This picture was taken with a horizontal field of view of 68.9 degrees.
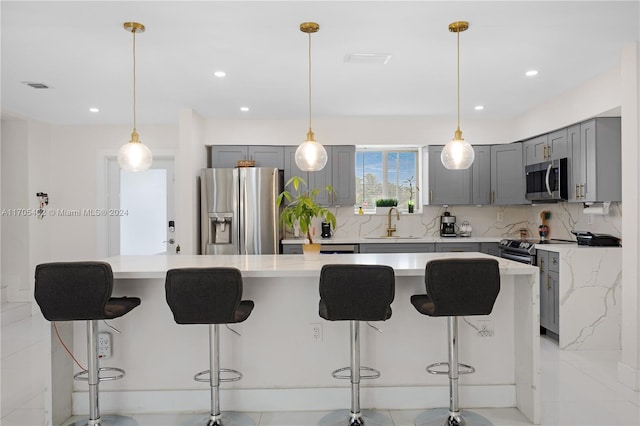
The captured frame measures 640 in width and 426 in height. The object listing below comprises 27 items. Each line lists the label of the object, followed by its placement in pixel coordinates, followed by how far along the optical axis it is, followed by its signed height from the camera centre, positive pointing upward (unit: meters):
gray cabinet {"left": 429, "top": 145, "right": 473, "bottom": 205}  6.00 +0.31
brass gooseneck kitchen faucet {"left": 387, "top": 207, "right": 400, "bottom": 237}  6.20 -0.26
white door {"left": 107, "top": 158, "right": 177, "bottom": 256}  6.28 +0.02
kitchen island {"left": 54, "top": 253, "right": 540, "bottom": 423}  3.03 -0.95
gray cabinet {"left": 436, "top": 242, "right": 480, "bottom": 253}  5.71 -0.47
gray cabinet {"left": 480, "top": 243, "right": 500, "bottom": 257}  5.71 -0.50
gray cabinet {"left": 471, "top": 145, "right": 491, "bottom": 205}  5.99 +0.40
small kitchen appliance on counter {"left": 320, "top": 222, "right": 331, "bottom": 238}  6.18 -0.29
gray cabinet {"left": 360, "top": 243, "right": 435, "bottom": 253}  5.73 -0.49
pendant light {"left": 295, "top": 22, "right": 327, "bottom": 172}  3.36 +0.39
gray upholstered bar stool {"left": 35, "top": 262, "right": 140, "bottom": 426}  2.46 -0.42
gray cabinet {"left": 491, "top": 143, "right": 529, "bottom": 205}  5.80 +0.42
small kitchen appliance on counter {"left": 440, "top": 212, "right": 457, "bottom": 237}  6.17 -0.23
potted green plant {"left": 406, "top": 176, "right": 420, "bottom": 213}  6.45 +0.27
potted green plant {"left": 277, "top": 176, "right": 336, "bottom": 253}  3.17 -0.03
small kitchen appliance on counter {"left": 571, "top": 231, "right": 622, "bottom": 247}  4.34 -0.31
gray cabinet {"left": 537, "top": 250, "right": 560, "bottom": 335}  4.40 -0.81
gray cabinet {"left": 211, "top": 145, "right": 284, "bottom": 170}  5.94 +0.69
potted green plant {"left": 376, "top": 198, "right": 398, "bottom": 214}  6.32 +0.04
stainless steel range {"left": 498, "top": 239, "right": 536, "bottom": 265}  4.82 -0.47
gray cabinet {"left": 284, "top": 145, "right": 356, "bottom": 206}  5.99 +0.45
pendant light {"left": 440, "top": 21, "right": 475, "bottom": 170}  3.33 +0.39
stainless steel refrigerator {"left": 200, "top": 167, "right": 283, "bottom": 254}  5.52 -0.02
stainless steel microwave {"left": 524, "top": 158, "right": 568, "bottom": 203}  4.74 +0.29
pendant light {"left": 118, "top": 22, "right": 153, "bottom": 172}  3.25 +0.38
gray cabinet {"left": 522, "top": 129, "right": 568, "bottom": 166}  4.82 +0.67
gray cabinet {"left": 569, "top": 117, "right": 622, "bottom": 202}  4.22 +0.44
